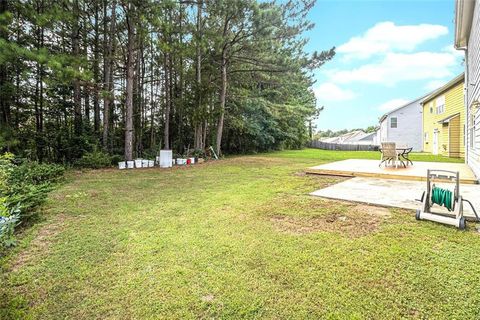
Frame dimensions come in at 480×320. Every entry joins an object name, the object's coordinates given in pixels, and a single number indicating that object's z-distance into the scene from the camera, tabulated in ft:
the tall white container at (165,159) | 32.30
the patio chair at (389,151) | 22.62
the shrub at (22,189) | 7.13
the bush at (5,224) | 6.41
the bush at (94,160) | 29.25
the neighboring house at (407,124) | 71.51
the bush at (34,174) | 14.74
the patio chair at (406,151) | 23.94
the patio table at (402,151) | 23.78
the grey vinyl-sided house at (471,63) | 19.02
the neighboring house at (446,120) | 41.42
